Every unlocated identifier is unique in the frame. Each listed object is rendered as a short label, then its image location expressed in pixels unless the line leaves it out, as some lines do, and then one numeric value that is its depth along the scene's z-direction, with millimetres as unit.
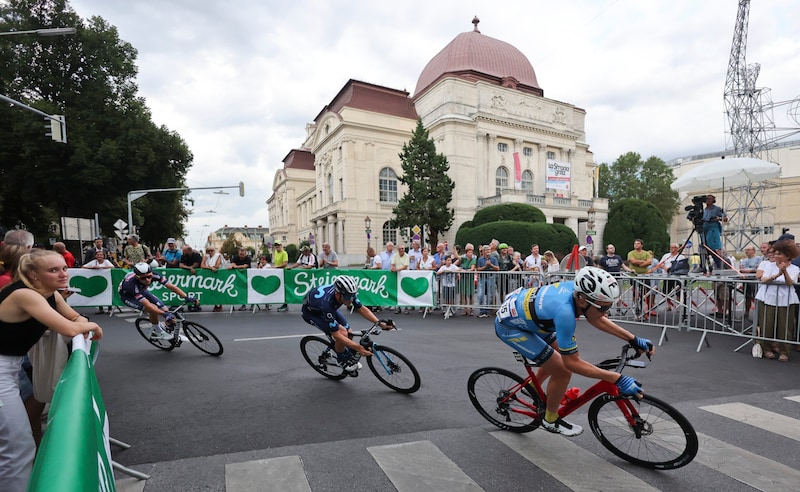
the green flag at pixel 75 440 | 1312
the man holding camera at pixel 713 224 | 9039
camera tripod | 9219
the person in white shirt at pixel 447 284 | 10945
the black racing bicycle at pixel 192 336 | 6613
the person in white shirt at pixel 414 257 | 11812
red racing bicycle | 3105
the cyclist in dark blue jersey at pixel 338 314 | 4836
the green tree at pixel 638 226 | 39156
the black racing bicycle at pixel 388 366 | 4859
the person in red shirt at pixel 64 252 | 10414
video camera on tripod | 9016
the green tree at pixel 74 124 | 23047
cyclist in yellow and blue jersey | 3098
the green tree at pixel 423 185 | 37469
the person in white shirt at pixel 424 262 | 11586
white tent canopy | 9391
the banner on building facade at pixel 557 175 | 48188
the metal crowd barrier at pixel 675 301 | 6559
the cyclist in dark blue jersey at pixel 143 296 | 6531
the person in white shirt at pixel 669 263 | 8478
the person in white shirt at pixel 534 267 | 10227
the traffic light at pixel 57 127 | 12500
